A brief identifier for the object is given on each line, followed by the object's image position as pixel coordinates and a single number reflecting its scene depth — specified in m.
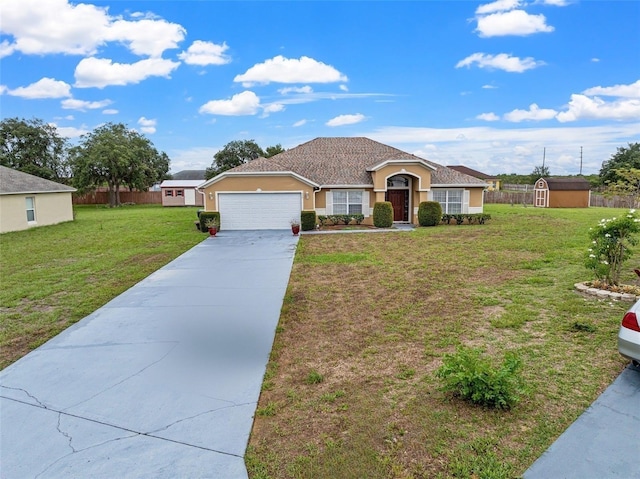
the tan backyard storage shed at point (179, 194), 43.27
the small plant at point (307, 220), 20.03
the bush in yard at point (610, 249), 8.12
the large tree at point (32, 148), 42.09
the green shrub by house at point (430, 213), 20.77
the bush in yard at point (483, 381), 4.16
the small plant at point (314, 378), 4.90
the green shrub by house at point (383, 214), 20.69
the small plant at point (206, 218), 19.62
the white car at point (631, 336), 4.58
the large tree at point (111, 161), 39.03
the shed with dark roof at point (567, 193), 34.72
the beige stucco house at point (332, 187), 20.47
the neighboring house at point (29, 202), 20.73
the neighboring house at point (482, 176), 59.38
